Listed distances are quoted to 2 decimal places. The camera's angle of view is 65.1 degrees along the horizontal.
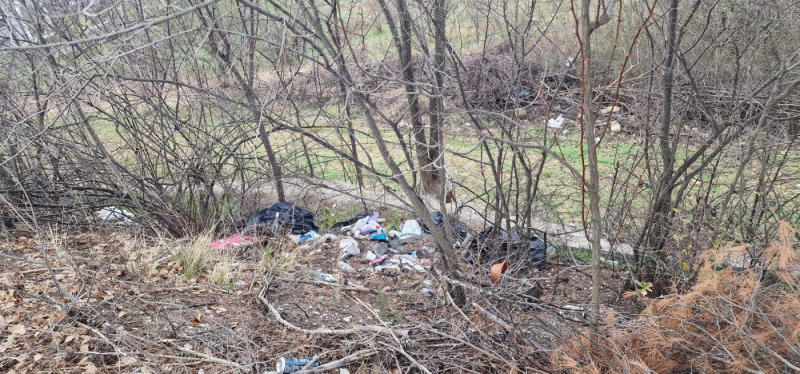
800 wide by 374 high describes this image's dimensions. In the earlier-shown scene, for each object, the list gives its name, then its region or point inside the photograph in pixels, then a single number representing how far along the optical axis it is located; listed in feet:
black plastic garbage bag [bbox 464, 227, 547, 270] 14.88
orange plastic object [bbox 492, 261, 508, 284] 12.17
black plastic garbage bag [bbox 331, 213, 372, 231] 20.59
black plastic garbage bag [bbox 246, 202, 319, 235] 19.44
